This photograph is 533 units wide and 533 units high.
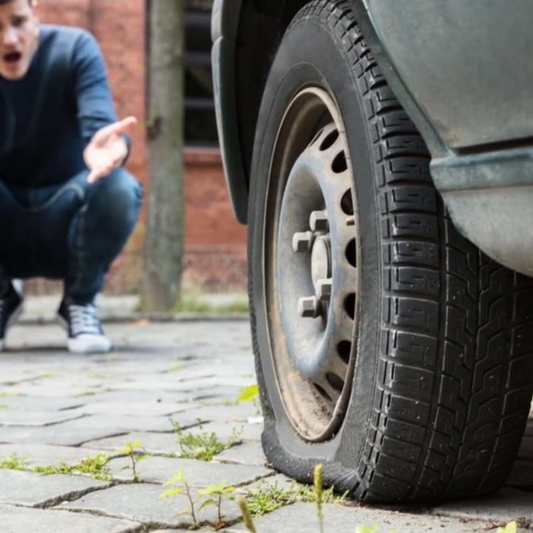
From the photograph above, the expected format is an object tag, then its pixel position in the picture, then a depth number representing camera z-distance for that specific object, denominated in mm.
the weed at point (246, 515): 1905
